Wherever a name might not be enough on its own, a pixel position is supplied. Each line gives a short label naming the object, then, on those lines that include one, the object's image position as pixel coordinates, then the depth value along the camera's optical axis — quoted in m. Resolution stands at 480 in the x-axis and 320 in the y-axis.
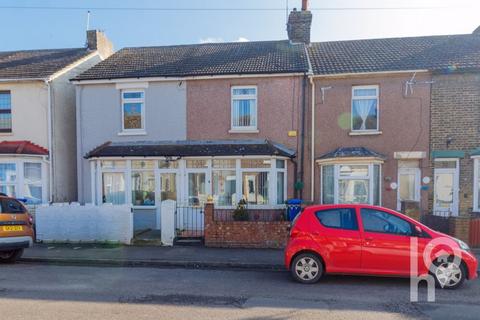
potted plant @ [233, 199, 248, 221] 9.88
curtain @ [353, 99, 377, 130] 12.11
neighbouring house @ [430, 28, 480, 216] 11.33
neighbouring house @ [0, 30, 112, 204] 12.65
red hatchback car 5.99
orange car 7.77
